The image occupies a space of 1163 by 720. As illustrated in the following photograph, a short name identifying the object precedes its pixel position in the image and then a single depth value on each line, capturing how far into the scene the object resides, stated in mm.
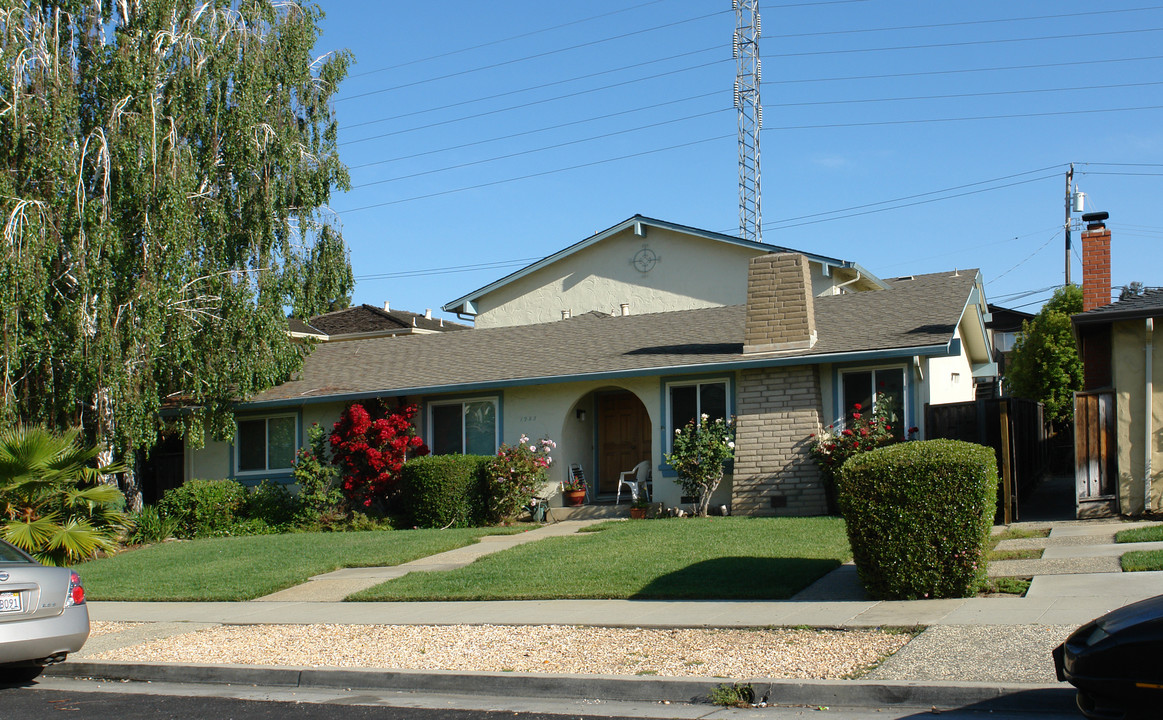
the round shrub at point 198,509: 20203
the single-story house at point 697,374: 17422
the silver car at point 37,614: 8398
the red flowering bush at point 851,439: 16375
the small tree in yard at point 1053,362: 27719
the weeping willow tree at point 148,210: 18000
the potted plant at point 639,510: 18547
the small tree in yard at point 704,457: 17812
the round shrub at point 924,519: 9227
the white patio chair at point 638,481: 19141
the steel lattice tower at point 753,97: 34594
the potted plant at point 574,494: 19641
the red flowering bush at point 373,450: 20516
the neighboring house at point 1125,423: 14156
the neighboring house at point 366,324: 36750
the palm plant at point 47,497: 15047
